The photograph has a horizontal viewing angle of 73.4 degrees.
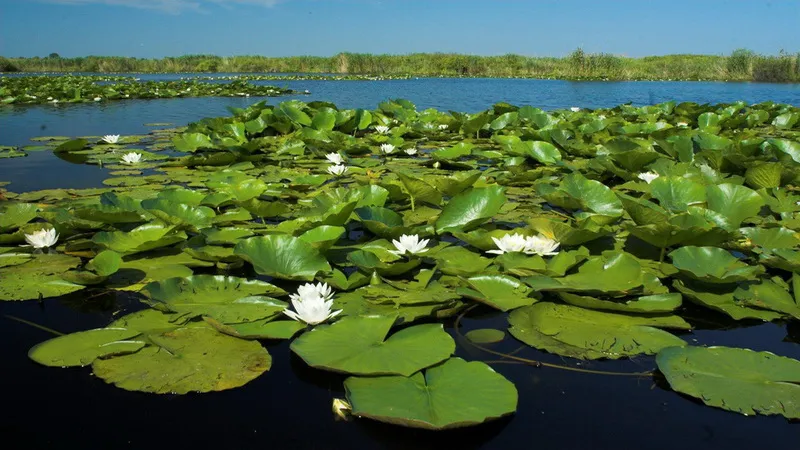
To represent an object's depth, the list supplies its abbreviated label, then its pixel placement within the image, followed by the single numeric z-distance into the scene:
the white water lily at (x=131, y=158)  4.04
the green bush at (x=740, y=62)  21.92
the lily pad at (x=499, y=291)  1.58
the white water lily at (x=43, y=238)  2.06
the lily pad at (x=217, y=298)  1.52
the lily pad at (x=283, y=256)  1.77
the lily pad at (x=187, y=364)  1.22
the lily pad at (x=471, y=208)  2.19
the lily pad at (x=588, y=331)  1.38
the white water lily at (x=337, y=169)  3.51
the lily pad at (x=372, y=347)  1.23
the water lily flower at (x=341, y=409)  1.11
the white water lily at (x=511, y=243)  1.88
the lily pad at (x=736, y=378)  1.14
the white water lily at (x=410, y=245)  1.88
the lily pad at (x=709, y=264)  1.63
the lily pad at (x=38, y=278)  1.75
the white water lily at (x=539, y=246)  1.87
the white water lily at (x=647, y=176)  3.10
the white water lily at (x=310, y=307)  1.43
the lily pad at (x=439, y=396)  1.04
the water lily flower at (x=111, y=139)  4.78
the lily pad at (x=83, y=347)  1.33
